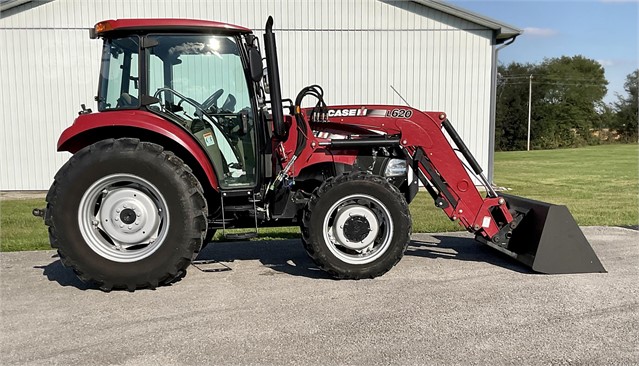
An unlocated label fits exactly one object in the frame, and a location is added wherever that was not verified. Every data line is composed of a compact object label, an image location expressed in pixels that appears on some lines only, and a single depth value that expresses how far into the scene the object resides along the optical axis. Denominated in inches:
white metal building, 471.2
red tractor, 166.9
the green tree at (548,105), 1691.7
